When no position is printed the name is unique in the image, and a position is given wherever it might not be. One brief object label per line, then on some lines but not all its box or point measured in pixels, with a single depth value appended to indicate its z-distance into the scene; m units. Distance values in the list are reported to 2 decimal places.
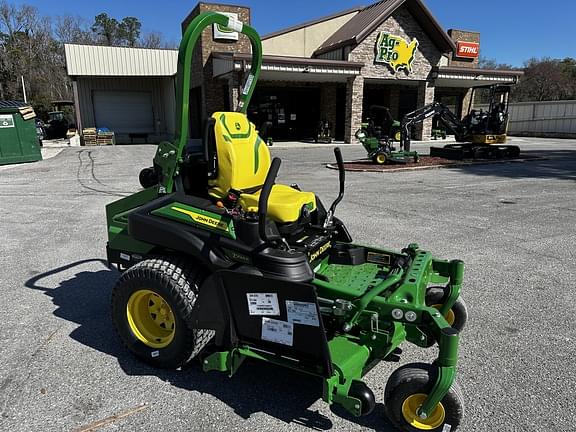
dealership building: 22.12
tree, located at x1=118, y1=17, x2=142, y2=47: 53.31
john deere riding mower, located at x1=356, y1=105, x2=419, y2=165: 14.44
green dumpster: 14.70
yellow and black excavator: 16.08
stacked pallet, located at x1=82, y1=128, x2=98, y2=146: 24.52
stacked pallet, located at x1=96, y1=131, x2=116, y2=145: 24.88
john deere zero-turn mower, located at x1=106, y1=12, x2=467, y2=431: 2.35
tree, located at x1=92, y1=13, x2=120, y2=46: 52.33
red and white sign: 28.41
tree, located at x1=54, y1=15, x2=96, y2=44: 46.94
